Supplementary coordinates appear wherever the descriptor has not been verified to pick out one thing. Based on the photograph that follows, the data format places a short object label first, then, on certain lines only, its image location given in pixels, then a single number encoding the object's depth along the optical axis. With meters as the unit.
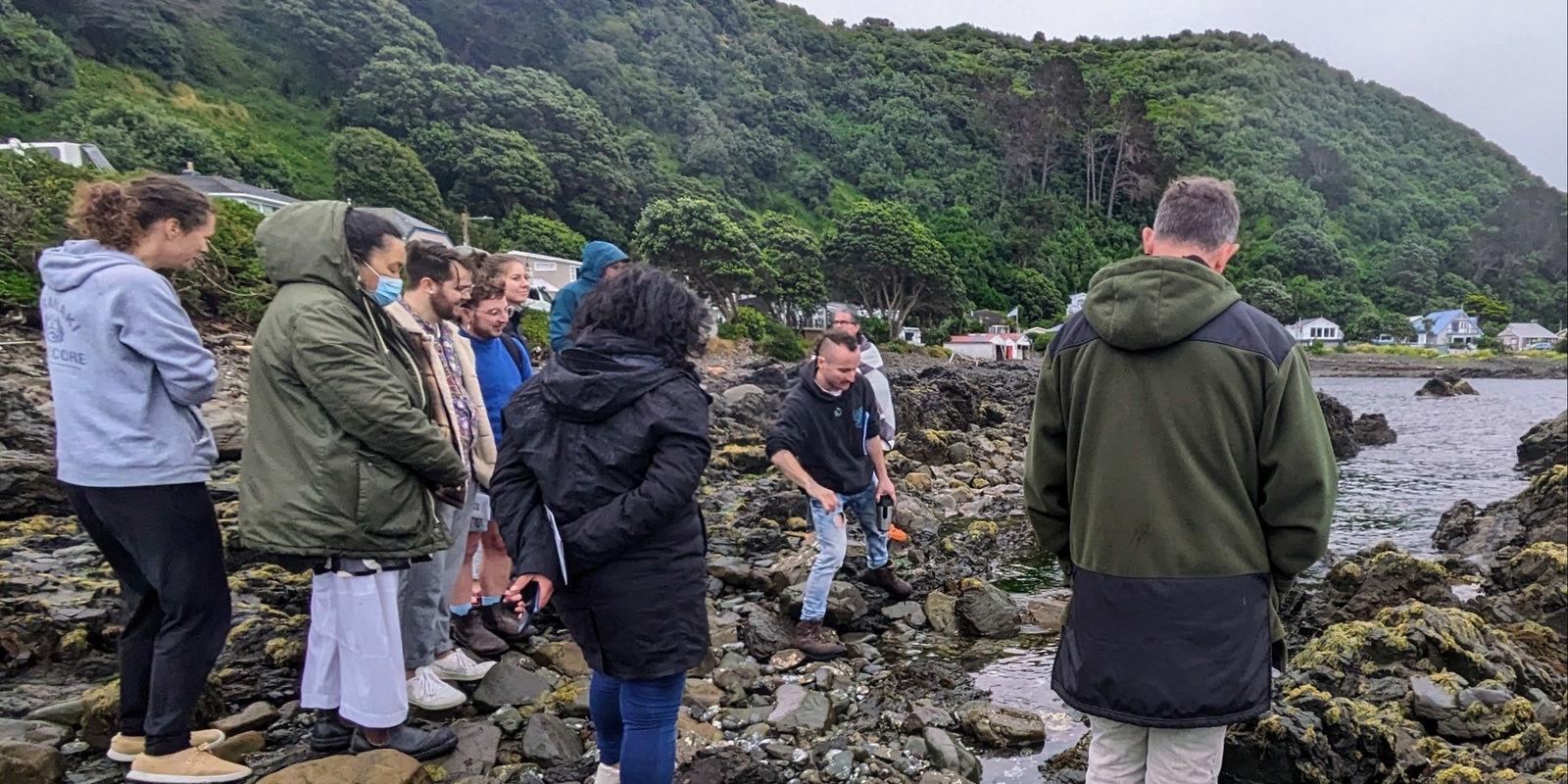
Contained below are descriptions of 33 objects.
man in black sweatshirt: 5.09
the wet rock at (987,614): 5.96
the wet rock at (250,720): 3.55
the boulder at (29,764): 2.97
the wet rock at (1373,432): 21.86
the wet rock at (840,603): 5.66
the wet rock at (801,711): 4.14
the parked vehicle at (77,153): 28.94
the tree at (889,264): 57.94
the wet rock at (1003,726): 4.15
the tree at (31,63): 40.41
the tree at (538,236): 49.69
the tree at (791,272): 50.72
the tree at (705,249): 47.88
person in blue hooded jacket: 4.75
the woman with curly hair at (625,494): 2.44
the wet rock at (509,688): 4.01
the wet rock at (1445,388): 40.47
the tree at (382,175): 45.59
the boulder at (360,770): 2.87
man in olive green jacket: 2.18
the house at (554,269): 46.43
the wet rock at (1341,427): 19.66
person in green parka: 2.86
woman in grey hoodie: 2.79
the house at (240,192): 33.34
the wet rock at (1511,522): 9.69
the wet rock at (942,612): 6.02
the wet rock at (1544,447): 16.69
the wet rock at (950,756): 3.83
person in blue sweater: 4.39
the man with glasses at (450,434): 3.72
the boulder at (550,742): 3.53
